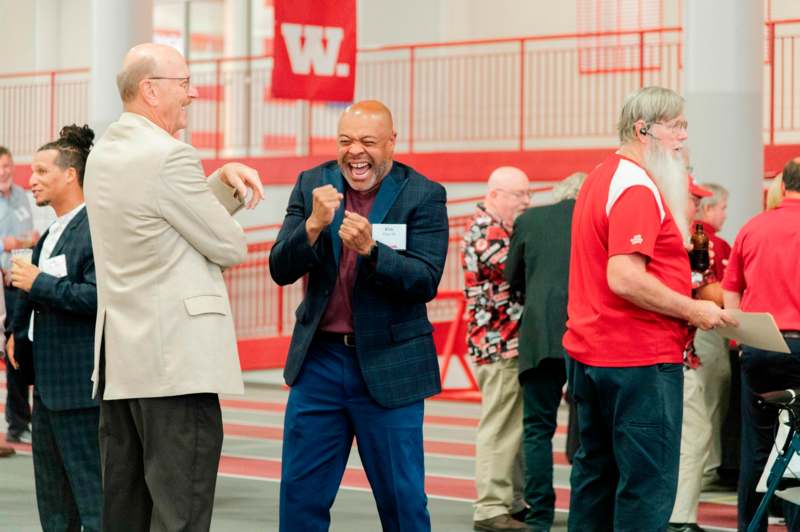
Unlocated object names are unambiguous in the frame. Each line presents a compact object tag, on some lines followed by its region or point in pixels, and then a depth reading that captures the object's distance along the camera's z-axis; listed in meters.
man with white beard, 7.03
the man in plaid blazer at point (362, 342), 6.96
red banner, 15.51
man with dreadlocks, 7.96
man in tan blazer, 6.26
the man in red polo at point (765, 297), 9.07
